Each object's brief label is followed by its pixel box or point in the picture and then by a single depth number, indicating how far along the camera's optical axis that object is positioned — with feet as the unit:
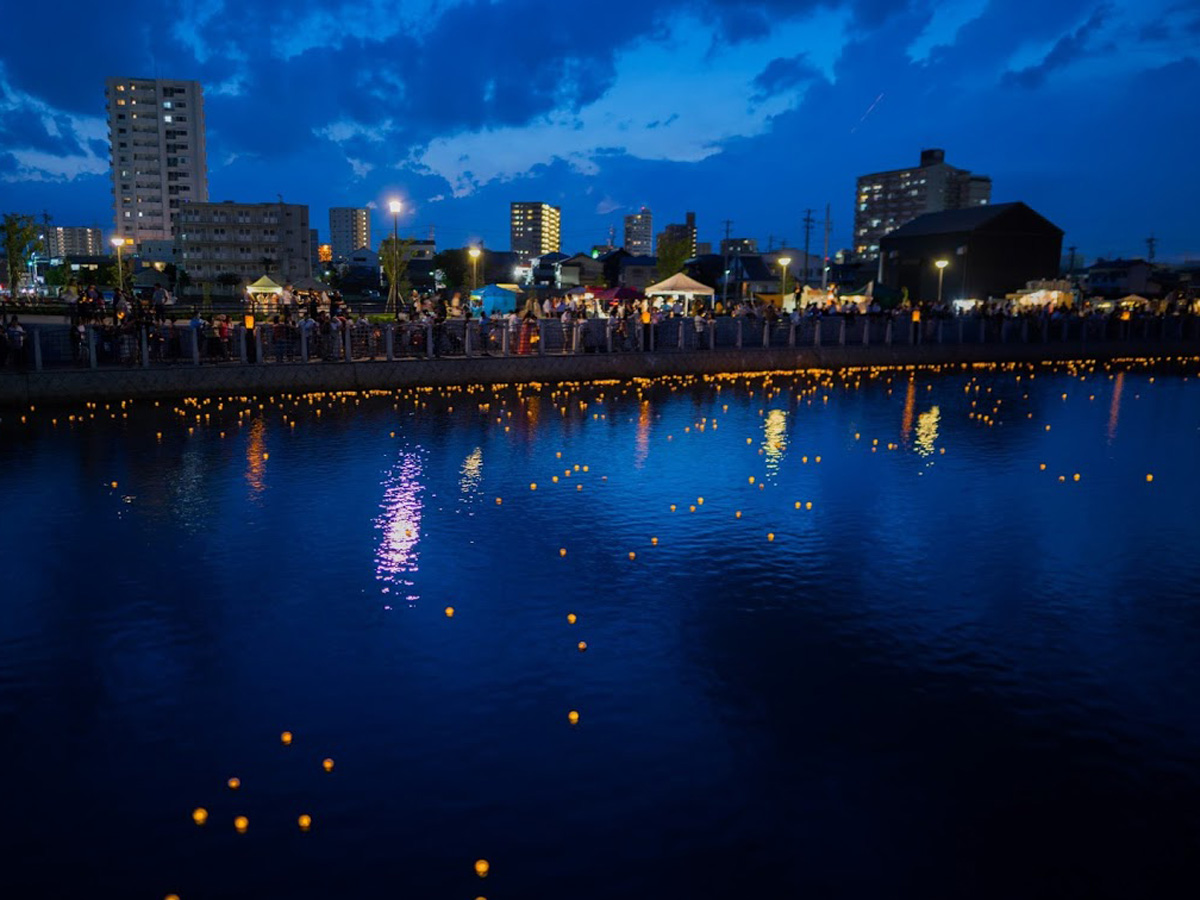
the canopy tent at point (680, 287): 127.44
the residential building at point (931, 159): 635.66
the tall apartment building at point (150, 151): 483.10
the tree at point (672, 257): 305.94
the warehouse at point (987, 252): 217.15
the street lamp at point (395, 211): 101.64
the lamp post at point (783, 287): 274.26
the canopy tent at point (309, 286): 140.77
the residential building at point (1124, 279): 275.45
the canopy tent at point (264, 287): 152.49
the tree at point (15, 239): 190.60
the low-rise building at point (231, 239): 369.30
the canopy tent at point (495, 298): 174.81
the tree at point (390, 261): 223.71
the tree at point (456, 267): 371.97
